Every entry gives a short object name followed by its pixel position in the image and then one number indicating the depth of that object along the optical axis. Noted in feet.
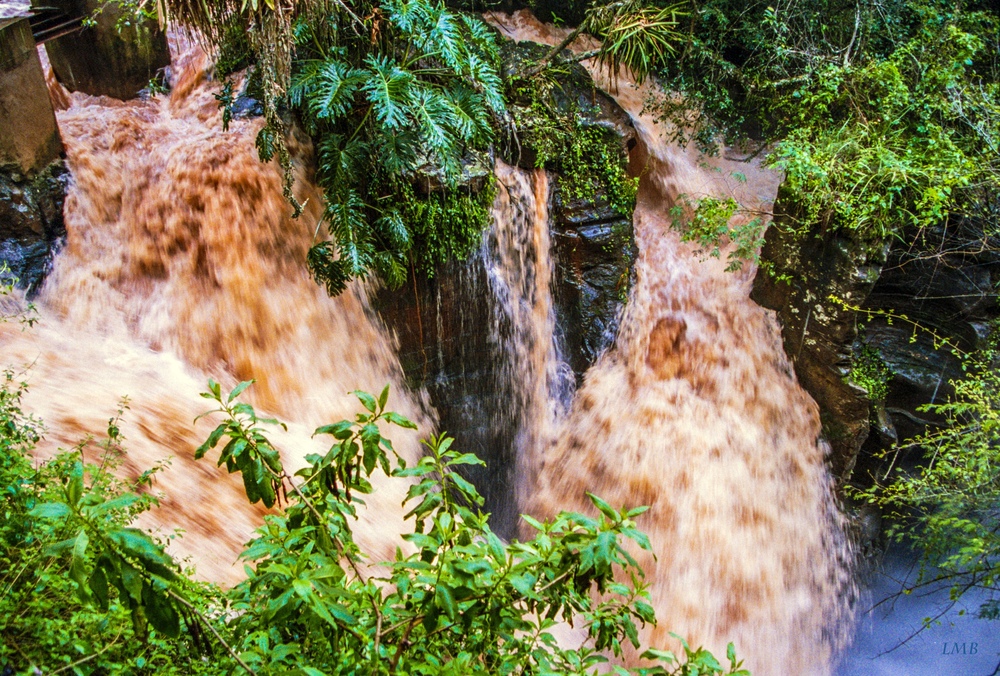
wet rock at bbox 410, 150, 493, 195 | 17.93
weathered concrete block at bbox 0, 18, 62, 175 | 16.63
